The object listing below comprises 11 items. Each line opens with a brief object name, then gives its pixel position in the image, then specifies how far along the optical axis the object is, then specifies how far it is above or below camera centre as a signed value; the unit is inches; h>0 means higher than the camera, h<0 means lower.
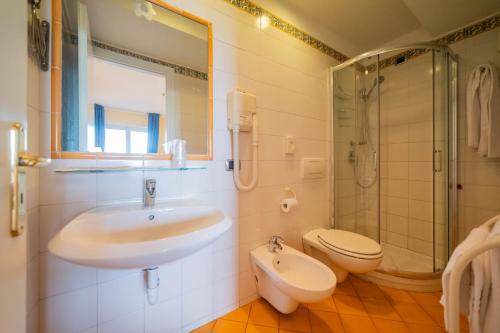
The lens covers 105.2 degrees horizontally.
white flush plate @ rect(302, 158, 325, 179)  64.4 -0.7
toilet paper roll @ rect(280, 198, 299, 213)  56.6 -11.4
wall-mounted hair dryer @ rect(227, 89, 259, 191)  47.2 +11.4
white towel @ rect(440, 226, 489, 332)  22.2 -14.0
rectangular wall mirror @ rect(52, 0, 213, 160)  33.6 +17.7
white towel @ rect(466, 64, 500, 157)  54.2 +15.9
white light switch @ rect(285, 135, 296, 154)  59.2 +6.8
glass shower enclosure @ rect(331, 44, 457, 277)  63.2 +5.0
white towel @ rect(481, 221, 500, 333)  21.4 -15.4
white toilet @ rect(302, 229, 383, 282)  49.4 -23.4
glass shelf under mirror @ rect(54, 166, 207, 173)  29.6 -0.4
